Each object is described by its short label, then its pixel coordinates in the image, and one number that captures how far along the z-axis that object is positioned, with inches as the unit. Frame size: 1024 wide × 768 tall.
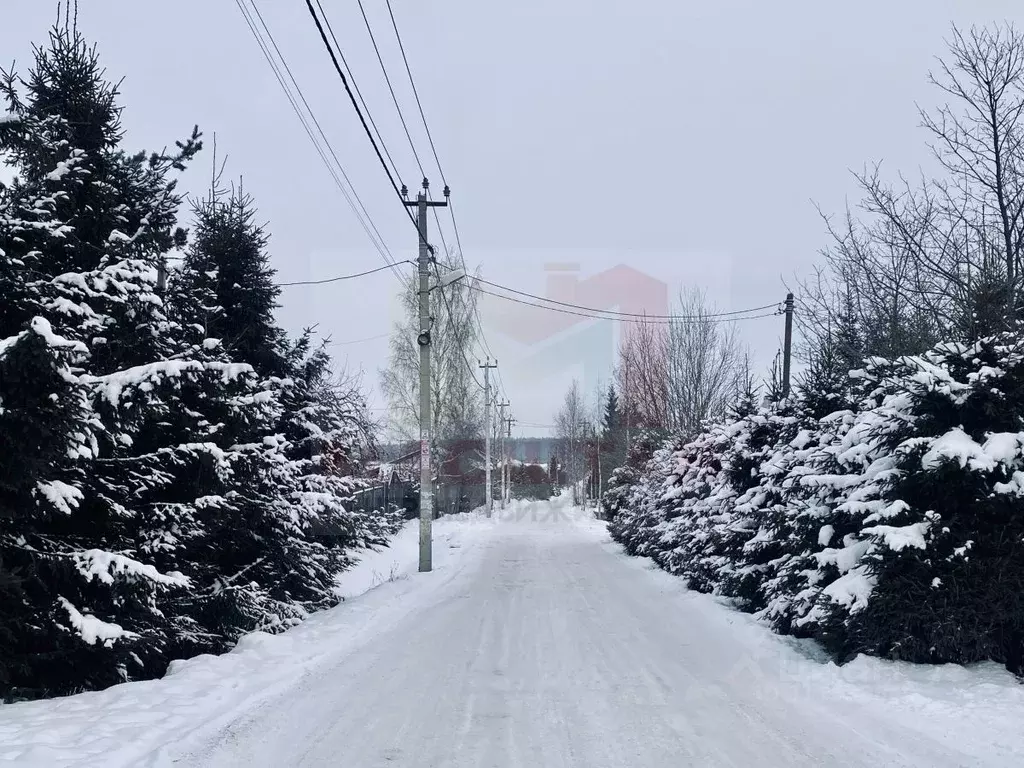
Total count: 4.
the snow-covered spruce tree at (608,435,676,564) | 712.8
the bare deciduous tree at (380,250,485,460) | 1423.5
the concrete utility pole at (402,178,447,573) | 636.1
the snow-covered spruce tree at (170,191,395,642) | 377.7
